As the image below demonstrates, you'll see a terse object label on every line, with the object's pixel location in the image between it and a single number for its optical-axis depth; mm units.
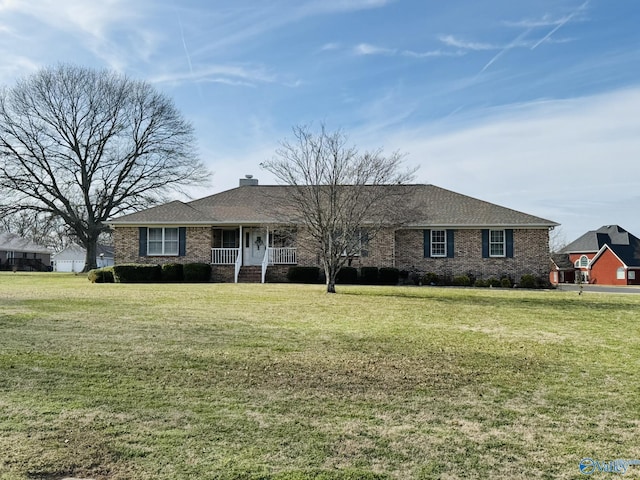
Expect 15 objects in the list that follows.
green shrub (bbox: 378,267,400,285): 23656
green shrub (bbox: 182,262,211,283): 24062
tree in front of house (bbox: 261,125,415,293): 17938
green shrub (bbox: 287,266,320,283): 23922
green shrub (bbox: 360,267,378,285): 23656
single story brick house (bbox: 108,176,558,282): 24438
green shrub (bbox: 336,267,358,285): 23734
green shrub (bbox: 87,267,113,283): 23219
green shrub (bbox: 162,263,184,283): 24000
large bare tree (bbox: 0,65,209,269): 34969
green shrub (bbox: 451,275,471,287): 23922
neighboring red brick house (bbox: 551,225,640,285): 44881
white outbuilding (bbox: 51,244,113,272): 69844
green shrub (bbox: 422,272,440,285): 24266
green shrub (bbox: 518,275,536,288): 23578
